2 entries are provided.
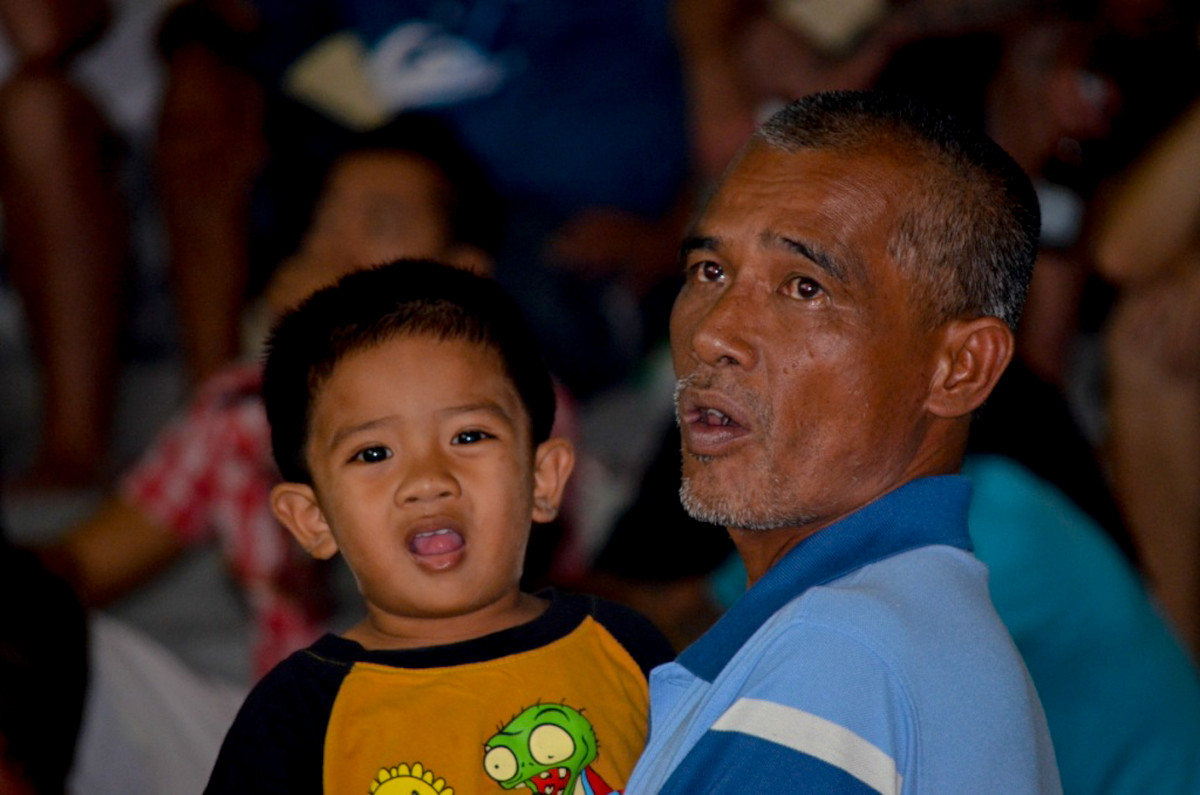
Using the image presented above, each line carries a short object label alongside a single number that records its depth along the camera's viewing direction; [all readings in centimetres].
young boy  333
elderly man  327
